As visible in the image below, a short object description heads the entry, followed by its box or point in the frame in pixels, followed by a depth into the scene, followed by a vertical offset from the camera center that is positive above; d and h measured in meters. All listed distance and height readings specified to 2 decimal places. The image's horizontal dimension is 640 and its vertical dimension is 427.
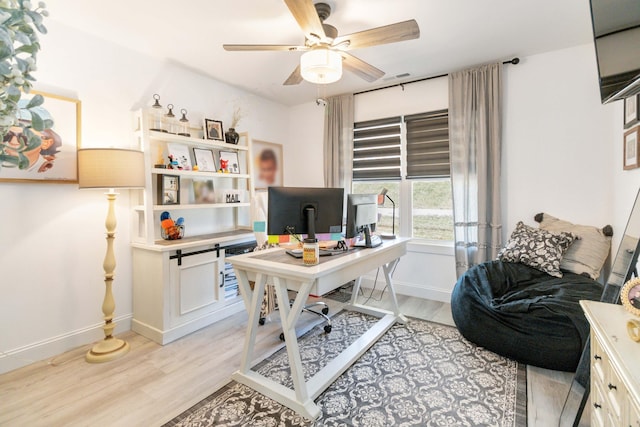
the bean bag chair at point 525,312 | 2.01 -0.72
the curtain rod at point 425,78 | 2.99 +1.56
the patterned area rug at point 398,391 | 1.69 -1.12
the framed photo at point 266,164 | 4.02 +0.71
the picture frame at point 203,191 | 3.17 +0.26
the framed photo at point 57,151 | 2.21 +0.51
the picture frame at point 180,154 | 2.91 +0.60
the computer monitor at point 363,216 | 2.35 -0.02
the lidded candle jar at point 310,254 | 1.87 -0.24
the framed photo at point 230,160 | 3.33 +0.61
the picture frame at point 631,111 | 2.14 +0.74
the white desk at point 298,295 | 1.75 -0.50
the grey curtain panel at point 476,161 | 3.07 +0.54
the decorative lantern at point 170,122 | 2.88 +0.90
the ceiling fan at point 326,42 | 1.80 +1.13
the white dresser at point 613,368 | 0.87 -0.50
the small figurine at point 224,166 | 3.29 +0.54
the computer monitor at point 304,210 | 2.03 +0.03
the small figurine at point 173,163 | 2.83 +0.50
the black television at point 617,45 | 1.23 +0.73
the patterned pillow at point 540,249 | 2.69 -0.33
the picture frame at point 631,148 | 2.19 +0.48
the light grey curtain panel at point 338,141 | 4.00 +0.98
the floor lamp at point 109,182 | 2.22 +0.27
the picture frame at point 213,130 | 3.18 +0.92
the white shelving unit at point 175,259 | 2.58 -0.38
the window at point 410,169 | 3.52 +0.55
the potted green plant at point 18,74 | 0.54 +0.27
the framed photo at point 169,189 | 2.78 +0.25
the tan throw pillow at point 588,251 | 2.63 -0.34
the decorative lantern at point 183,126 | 2.99 +0.90
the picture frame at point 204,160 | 3.12 +0.59
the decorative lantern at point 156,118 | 2.77 +0.91
